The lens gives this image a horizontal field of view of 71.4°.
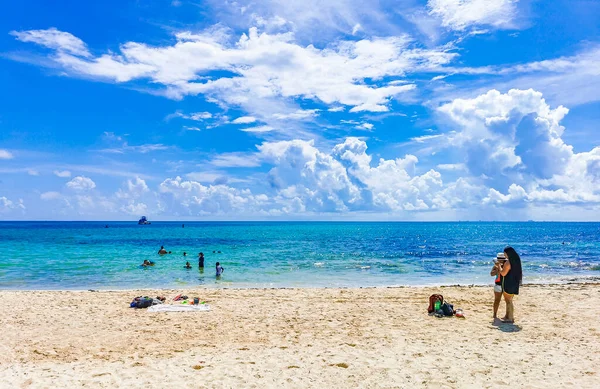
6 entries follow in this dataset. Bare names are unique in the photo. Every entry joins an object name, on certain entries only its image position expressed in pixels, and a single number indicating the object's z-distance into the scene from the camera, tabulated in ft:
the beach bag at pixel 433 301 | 47.74
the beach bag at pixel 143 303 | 51.57
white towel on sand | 49.71
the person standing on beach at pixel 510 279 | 43.01
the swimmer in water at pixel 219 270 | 89.60
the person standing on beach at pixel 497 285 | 44.42
